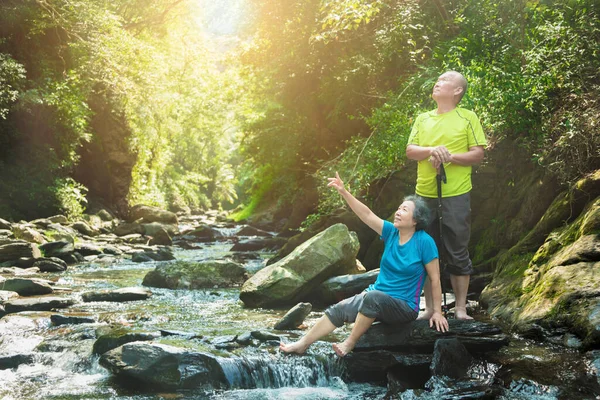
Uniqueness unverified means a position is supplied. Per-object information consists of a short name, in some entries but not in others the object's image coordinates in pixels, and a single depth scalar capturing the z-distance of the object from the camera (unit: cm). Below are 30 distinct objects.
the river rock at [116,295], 876
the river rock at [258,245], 1673
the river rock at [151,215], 2391
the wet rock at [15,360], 560
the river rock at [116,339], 574
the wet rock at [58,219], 1790
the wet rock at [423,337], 522
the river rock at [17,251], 1185
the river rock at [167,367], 503
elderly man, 555
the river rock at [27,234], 1422
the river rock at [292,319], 653
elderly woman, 511
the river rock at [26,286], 880
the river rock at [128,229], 1994
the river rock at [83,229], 1814
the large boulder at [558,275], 545
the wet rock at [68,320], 709
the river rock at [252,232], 2166
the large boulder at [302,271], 813
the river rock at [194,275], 1011
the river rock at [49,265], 1173
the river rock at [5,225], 1477
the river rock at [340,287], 801
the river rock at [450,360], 499
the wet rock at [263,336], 591
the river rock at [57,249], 1338
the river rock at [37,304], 764
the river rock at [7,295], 813
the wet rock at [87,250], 1458
